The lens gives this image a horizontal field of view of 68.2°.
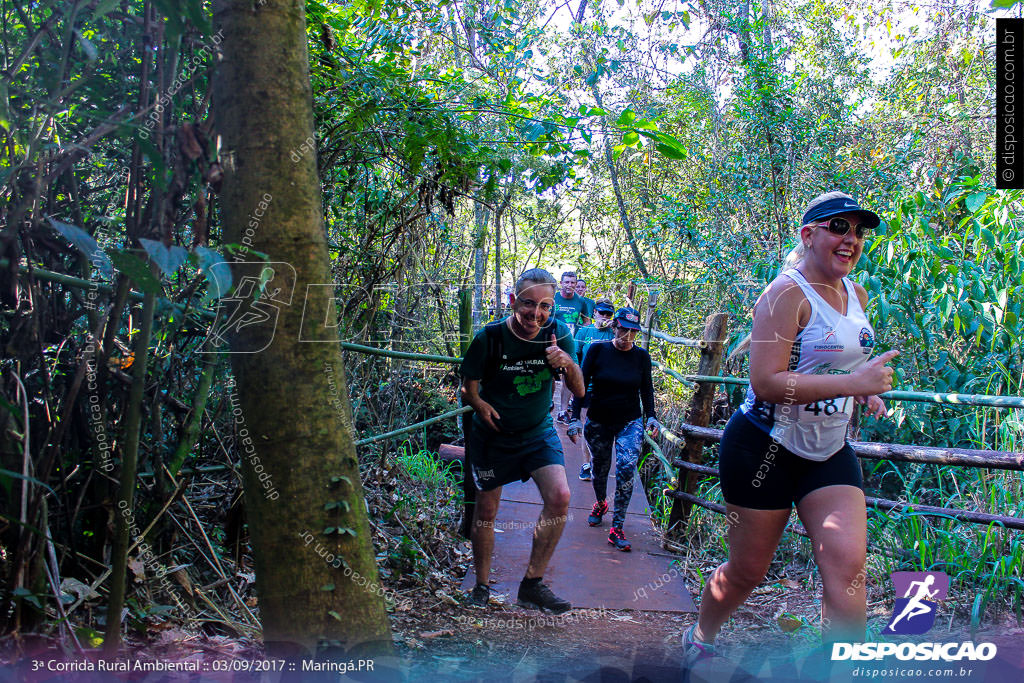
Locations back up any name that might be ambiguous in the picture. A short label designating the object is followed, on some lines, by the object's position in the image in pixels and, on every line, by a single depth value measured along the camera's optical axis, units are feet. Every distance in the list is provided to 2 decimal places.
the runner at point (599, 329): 25.94
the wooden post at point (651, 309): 25.26
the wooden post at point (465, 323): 15.92
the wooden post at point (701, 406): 16.84
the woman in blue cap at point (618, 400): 18.28
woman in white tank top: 7.42
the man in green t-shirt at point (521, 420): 12.32
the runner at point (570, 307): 28.73
